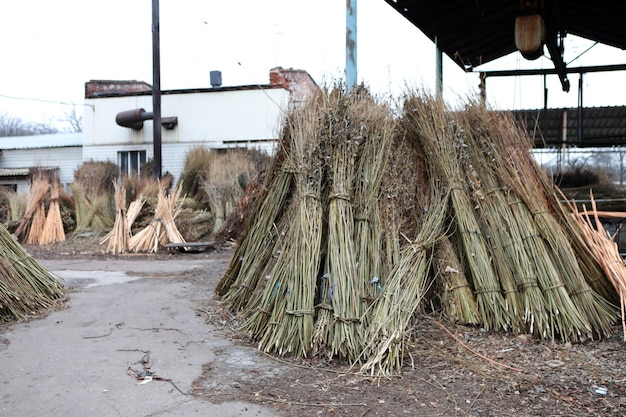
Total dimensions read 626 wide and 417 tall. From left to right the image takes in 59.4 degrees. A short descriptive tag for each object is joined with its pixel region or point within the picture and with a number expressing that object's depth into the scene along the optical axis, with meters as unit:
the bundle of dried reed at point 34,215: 12.92
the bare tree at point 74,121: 47.35
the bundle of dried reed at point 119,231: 11.48
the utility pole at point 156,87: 15.76
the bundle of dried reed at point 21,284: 5.09
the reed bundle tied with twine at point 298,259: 4.07
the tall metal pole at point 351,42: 6.53
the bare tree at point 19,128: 51.78
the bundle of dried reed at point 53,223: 12.88
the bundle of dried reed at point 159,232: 11.47
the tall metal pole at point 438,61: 8.69
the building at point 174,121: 19.64
